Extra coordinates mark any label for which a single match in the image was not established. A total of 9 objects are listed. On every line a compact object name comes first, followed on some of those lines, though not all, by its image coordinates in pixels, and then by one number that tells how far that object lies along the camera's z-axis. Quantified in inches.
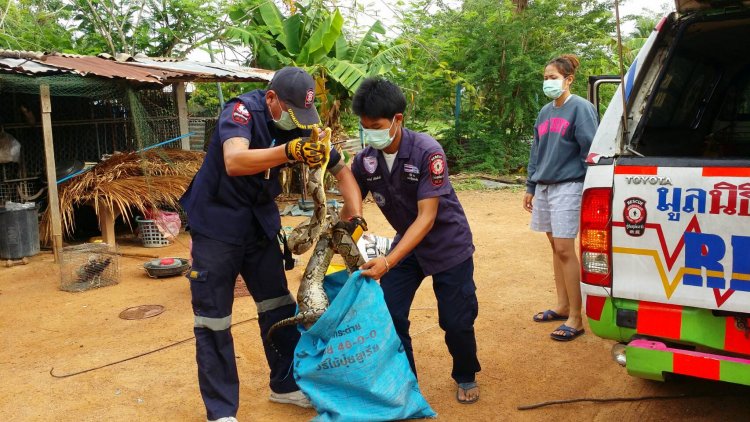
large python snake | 124.9
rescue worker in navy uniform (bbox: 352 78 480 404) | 124.1
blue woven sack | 117.9
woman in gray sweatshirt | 165.9
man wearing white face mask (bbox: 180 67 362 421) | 118.3
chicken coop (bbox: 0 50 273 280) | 283.0
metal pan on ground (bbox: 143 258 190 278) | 260.4
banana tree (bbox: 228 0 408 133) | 423.8
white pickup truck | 94.1
